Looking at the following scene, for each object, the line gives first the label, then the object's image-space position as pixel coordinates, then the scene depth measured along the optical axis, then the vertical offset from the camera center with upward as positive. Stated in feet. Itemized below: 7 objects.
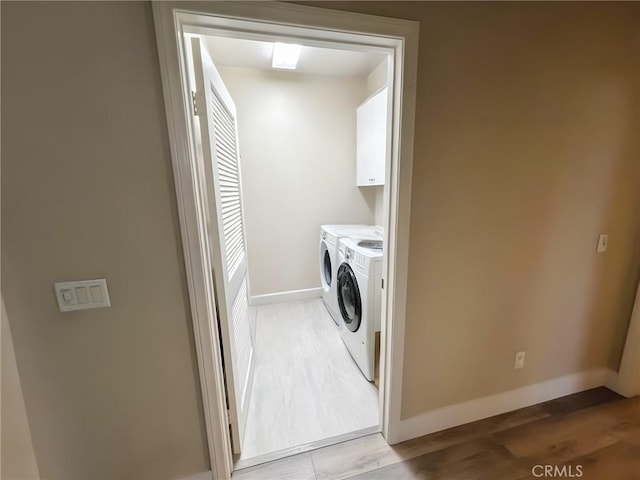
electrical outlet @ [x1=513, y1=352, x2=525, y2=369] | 5.24 -3.42
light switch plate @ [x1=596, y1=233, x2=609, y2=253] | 5.10 -1.09
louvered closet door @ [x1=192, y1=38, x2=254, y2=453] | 3.61 -0.58
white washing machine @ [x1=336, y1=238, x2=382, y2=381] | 5.72 -2.58
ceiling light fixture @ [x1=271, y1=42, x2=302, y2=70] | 7.38 +3.98
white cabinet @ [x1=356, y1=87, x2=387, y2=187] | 7.81 +1.59
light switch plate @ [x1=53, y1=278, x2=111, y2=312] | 3.08 -1.17
